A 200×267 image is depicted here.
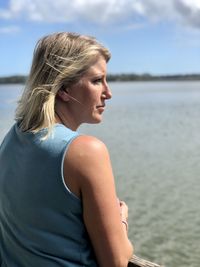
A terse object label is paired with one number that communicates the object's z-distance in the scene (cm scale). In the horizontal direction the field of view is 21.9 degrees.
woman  171
